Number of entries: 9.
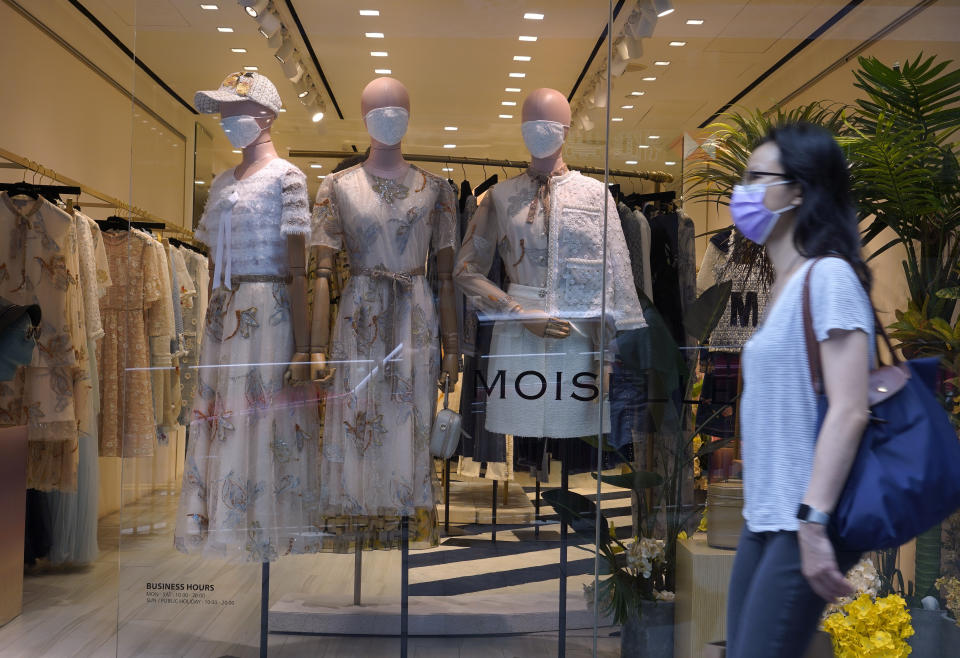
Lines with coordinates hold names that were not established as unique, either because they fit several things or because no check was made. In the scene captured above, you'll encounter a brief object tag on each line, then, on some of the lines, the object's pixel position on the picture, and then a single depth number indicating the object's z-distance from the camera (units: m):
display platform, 3.02
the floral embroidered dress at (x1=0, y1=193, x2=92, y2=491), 4.02
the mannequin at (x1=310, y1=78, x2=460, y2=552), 2.92
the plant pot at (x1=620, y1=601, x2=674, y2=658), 2.98
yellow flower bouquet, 2.71
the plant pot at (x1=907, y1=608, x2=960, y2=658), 2.94
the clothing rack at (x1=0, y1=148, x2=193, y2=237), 3.08
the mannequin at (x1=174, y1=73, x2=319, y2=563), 2.93
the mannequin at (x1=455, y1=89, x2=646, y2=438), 2.97
